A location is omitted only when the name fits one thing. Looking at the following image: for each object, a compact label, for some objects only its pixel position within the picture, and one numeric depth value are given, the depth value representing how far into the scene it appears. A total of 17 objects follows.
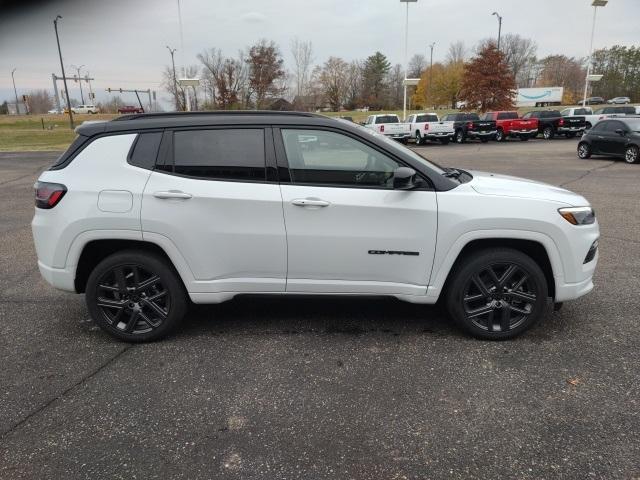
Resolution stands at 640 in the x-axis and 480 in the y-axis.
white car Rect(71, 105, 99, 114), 96.29
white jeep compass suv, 3.53
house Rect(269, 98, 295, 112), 51.14
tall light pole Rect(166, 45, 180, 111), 47.96
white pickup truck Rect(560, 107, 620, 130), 30.39
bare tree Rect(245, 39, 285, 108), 51.69
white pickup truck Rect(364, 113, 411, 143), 27.09
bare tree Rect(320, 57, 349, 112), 82.71
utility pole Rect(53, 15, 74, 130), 38.95
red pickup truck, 28.77
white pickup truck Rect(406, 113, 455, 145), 27.89
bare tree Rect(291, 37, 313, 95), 63.44
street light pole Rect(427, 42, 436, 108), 85.44
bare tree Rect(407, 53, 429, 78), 111.27
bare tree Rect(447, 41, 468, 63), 99.15
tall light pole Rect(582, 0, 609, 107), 38.41
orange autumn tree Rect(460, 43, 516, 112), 43.22
